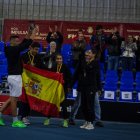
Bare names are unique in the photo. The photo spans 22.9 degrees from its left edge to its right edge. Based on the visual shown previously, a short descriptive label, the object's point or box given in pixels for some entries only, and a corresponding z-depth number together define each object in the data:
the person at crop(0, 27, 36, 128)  7.12
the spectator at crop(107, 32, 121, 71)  11.24
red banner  12.48
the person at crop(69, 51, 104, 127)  7.91
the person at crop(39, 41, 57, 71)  7.83
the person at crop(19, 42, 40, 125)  7.65
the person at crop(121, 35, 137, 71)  11.32
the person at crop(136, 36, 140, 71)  11.32
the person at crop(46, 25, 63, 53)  11.21
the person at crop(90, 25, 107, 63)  11.32
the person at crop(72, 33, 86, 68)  10.87
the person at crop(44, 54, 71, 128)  7.76
